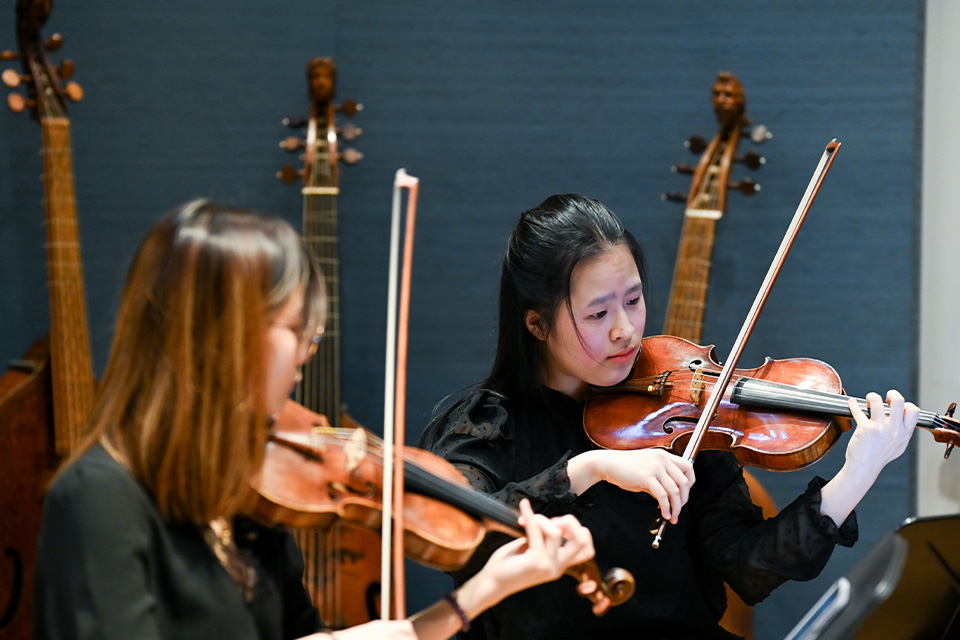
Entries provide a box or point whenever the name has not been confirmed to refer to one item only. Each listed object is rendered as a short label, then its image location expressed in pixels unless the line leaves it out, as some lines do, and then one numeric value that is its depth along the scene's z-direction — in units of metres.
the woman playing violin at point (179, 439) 3.64
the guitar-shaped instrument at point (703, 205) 4.76
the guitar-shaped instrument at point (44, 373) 4.65
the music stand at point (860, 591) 3.54
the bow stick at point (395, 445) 3.71
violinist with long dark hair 4.06
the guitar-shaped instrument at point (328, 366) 4.72
